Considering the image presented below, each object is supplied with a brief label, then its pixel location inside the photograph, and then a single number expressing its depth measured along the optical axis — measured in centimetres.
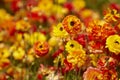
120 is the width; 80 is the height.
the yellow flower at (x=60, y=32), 342
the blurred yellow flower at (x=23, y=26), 445
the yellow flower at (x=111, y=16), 335
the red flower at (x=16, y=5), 561
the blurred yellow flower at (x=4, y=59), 396
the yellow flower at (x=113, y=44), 314
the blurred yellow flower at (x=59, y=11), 560
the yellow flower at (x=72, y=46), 327
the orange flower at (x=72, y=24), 327
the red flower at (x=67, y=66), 335
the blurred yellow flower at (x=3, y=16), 544
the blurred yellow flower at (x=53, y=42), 451
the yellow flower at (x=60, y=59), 347
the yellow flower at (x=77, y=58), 324
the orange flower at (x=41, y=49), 344
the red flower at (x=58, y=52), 365
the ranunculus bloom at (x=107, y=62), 320
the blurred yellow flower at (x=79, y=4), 610
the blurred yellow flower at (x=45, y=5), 559
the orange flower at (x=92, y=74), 319
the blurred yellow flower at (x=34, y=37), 454
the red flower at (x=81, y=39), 348
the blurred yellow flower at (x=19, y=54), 419
